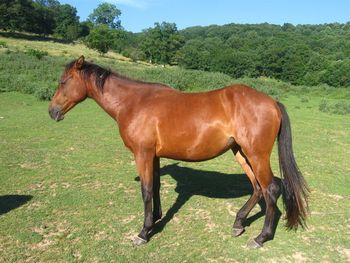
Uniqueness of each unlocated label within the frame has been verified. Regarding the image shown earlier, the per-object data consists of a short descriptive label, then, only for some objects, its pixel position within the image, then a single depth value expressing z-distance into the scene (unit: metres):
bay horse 4.05
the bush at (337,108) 16.39
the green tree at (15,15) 58.73
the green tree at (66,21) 74.00
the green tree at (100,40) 57.75
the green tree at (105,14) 98.25
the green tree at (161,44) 70.75
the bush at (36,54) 29.13
